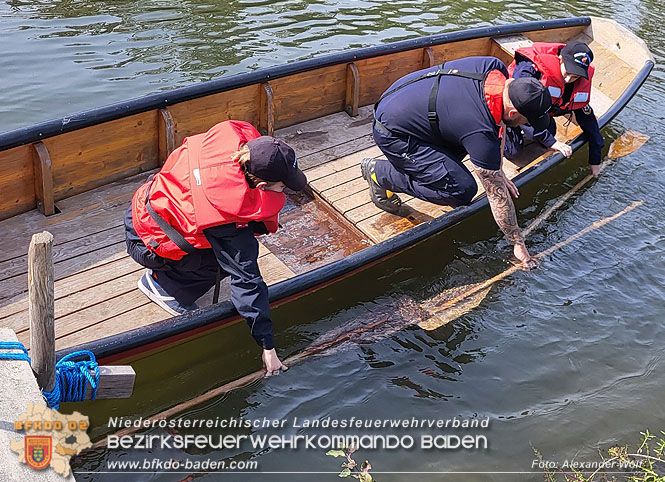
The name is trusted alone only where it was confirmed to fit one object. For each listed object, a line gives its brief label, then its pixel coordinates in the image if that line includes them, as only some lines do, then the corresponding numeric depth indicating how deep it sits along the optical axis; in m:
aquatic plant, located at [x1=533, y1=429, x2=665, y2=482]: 4.96
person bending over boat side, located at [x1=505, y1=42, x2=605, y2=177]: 6.49
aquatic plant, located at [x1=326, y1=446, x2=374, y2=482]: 4.78
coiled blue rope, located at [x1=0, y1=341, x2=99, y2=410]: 3.58
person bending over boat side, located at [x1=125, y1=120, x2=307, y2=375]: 4.04
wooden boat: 4.86
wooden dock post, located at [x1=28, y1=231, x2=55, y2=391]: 3.20
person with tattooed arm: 5.29
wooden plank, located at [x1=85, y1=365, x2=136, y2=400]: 3.68
